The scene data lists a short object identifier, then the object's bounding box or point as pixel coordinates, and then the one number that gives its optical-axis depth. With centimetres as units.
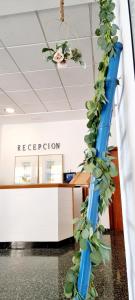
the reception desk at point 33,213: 383
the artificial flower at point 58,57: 109
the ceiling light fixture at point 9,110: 570
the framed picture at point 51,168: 644
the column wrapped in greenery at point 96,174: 77
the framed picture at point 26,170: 654
